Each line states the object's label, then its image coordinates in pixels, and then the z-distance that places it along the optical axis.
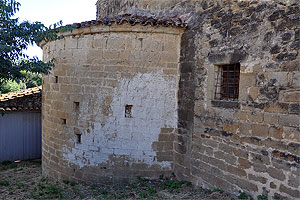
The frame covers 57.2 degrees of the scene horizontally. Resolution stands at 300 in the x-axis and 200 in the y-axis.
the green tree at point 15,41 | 4.39
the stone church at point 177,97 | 4.34
